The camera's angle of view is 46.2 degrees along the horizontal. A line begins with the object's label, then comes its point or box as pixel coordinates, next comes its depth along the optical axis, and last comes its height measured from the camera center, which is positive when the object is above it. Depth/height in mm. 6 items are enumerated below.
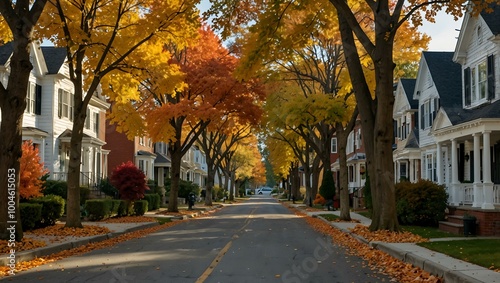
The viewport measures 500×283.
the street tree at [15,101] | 13859 +1907
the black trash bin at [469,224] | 19586 -1465
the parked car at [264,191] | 151250 -2825
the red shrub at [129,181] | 29891 -63
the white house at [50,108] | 32375 +4187
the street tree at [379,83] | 17719 +3089
